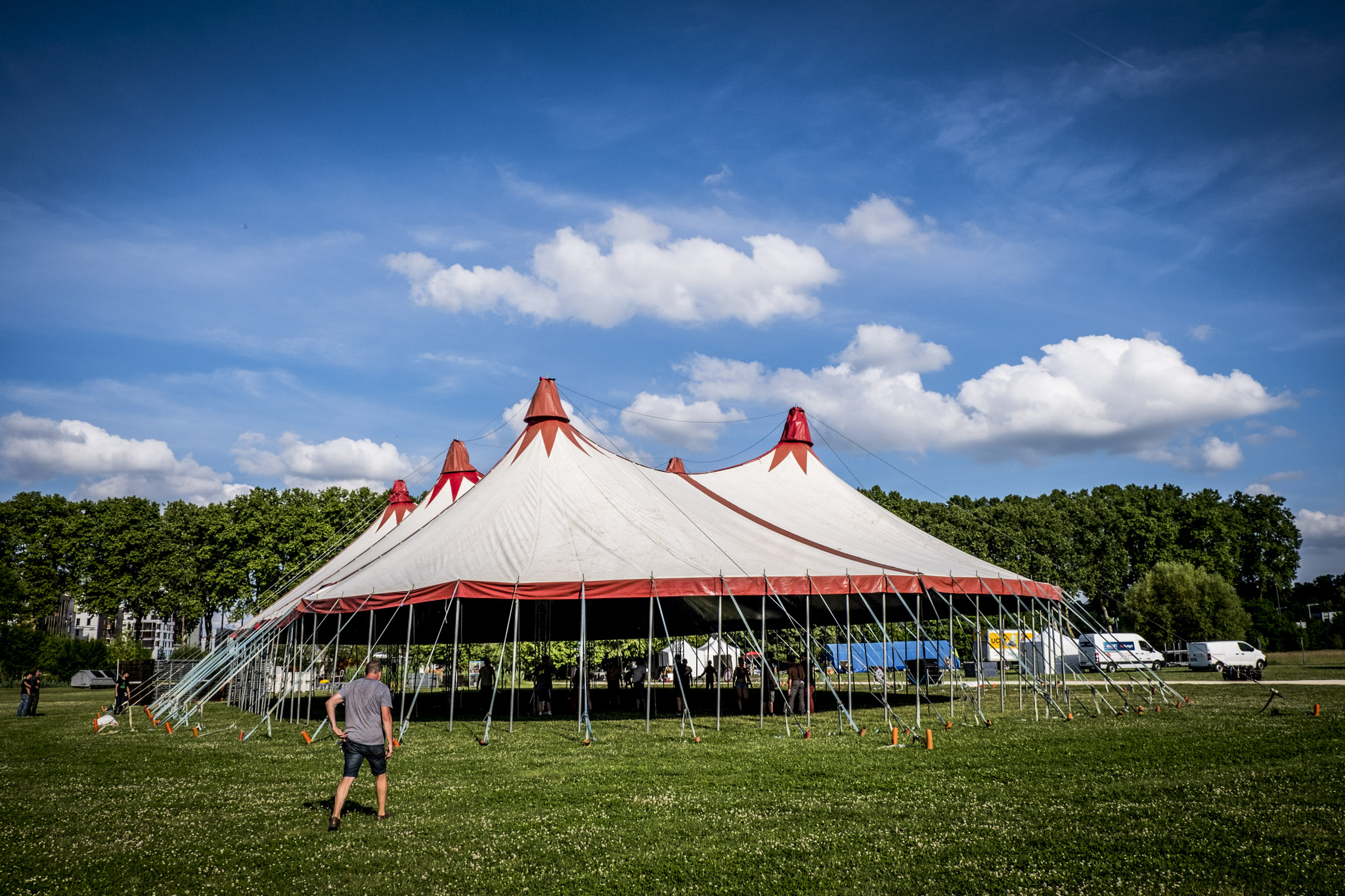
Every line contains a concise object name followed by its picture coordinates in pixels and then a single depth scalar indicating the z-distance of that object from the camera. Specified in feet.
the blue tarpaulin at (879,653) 130.21
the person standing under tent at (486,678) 78.43
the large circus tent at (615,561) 46.01
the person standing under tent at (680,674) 45.98
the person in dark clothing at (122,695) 65.51
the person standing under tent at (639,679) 62.13
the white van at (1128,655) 117.80
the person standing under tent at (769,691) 57.36
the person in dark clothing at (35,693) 65.10
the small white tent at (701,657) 118.42
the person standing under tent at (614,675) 71.72
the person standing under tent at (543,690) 58.70
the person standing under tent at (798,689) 54.29
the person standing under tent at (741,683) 58.95
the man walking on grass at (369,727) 24.23
